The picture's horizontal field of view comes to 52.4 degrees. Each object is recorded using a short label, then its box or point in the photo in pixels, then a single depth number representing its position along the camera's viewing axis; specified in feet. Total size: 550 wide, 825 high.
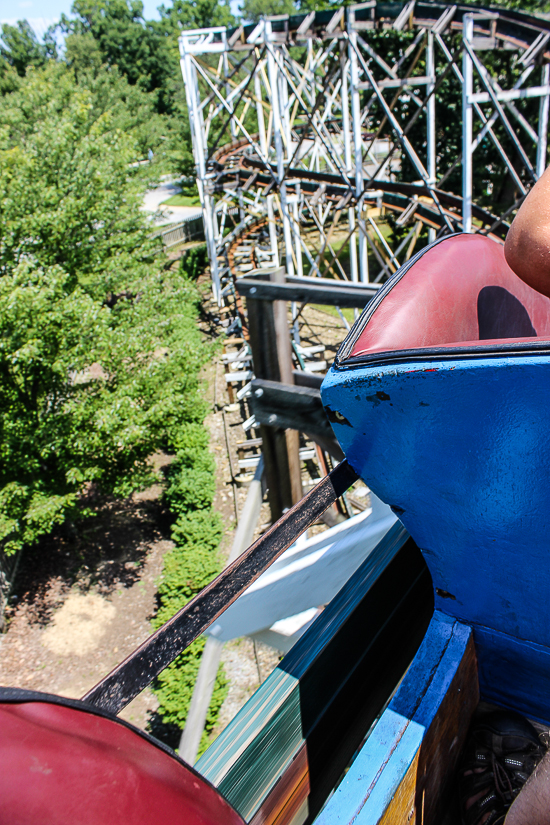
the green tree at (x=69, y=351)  21.40
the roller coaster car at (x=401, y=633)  2.13
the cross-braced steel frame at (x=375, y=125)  24.43
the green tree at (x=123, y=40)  140.05
